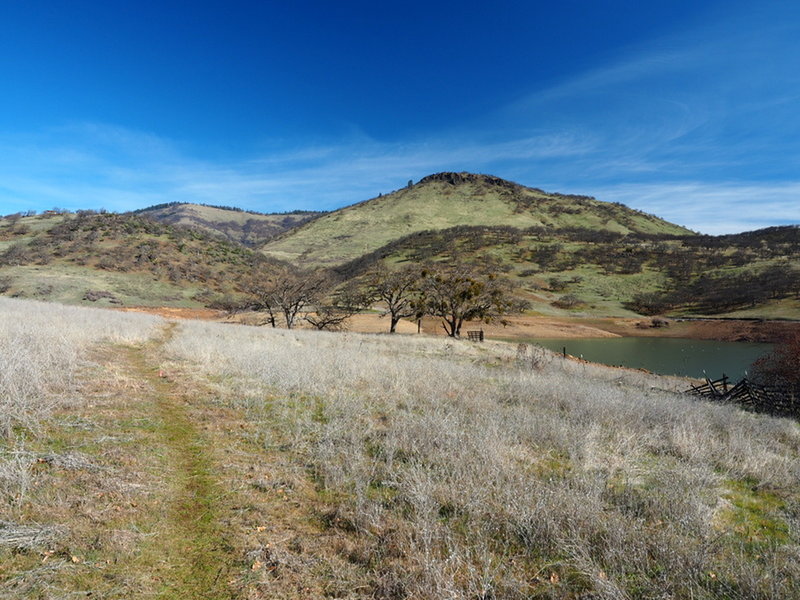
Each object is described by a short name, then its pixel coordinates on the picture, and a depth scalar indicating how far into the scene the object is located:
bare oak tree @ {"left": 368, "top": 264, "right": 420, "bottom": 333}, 37.81
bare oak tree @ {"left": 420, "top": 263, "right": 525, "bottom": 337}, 38.22
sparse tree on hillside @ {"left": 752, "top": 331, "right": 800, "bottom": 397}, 20.22
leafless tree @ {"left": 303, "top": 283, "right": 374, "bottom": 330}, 38.01
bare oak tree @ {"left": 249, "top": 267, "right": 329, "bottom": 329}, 34.62
